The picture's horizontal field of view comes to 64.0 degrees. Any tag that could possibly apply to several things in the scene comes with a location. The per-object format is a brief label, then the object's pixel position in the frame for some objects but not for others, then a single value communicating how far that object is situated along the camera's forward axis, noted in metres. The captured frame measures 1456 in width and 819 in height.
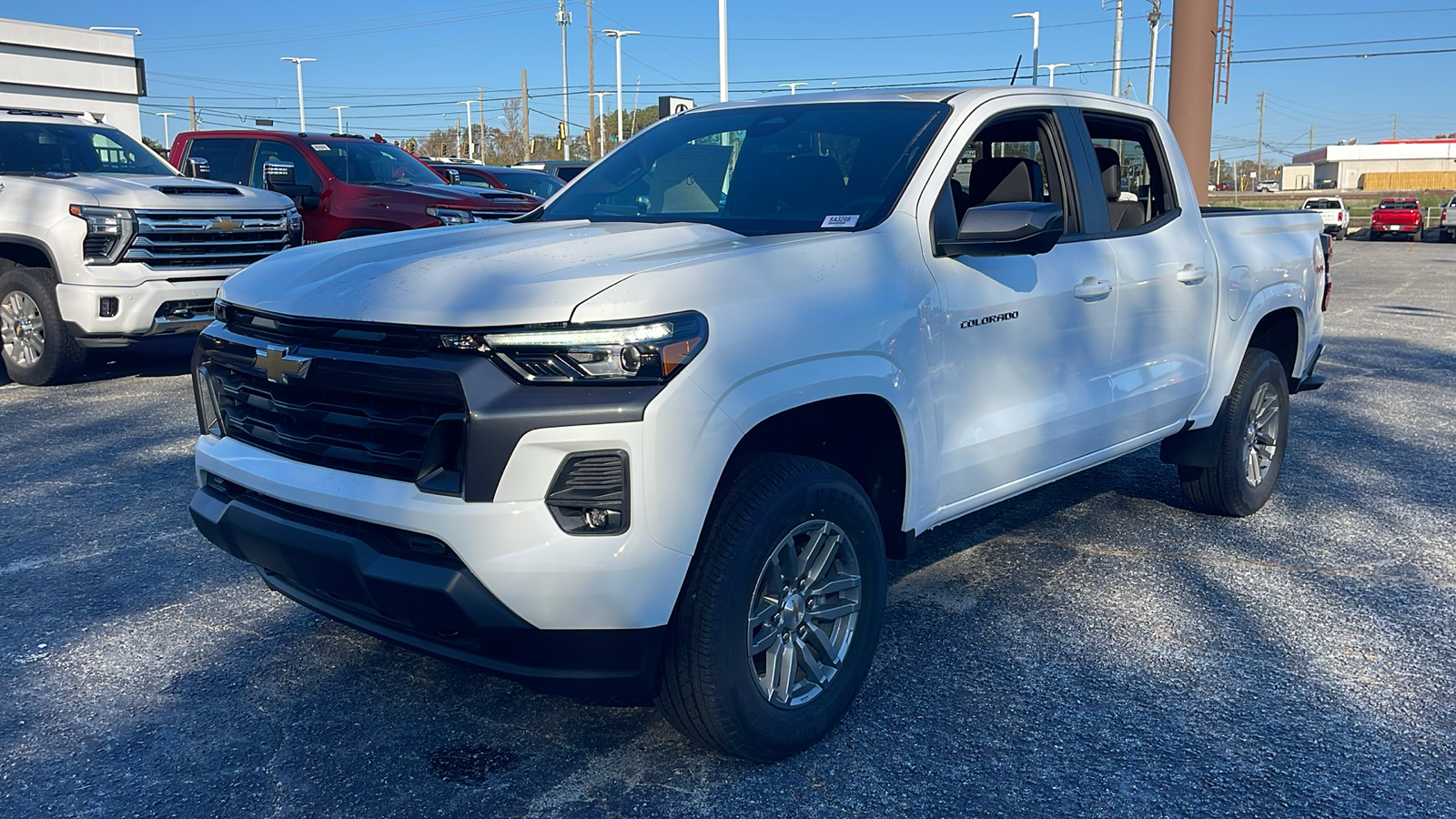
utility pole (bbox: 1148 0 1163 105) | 44.81
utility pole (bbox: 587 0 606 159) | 53.90
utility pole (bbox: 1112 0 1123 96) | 43.22
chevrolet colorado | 2.63
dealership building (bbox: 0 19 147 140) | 28.14
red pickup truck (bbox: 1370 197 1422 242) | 44.75
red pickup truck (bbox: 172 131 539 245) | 10.87
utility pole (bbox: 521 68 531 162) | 72.25
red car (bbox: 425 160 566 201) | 18.53
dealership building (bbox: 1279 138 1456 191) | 101.88
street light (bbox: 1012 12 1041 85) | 40.22
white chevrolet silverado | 8.19
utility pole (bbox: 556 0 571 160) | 58.47
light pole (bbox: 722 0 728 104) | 27.86
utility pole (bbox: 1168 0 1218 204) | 16.11
